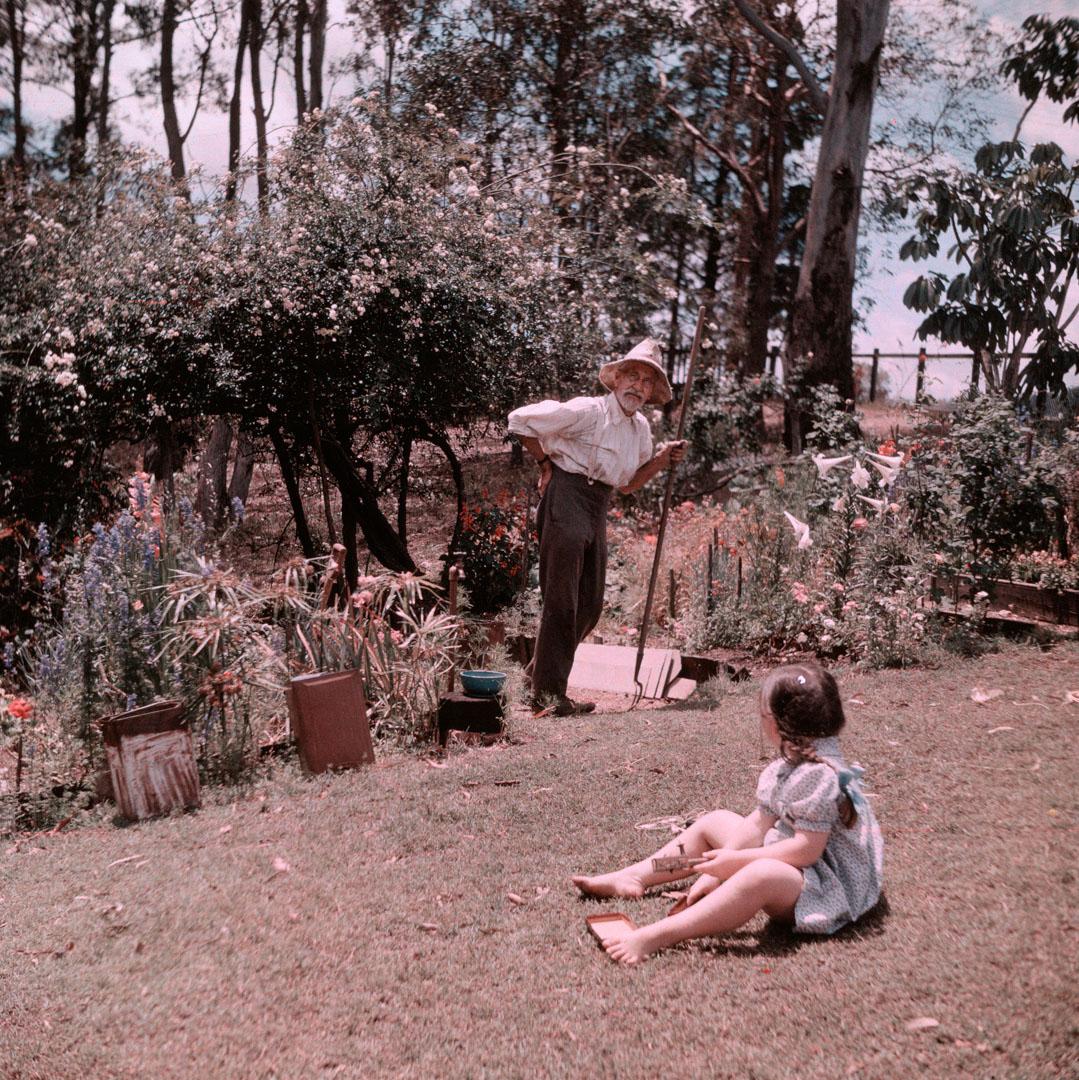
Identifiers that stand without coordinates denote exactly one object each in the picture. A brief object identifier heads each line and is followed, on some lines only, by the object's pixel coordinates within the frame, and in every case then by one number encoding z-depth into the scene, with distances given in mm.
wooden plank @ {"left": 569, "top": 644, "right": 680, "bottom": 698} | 7488
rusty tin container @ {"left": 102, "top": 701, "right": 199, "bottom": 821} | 4656
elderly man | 6496
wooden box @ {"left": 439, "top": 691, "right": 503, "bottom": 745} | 5762
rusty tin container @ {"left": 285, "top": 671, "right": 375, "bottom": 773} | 5137
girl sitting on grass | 3230
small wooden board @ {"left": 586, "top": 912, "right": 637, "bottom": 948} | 3282
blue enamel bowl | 5777
